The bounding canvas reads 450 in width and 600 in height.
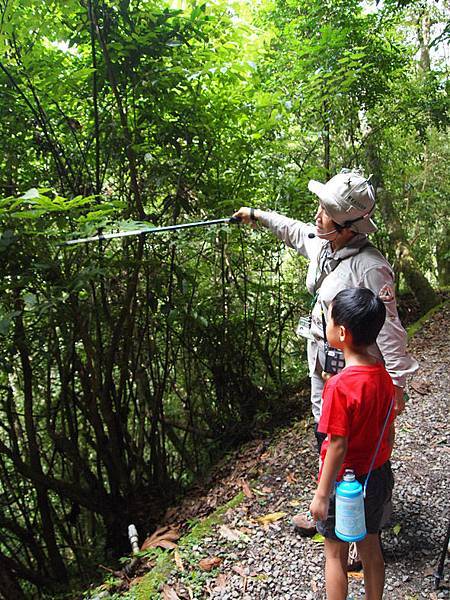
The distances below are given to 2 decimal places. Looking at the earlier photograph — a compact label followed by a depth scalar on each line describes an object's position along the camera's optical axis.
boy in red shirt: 1.68
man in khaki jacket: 1.90
